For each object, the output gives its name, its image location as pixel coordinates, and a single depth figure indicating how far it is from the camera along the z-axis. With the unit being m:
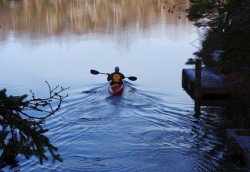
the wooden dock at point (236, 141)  12.92
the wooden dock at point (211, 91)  21.16
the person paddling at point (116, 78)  23.88
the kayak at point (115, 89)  23.03
